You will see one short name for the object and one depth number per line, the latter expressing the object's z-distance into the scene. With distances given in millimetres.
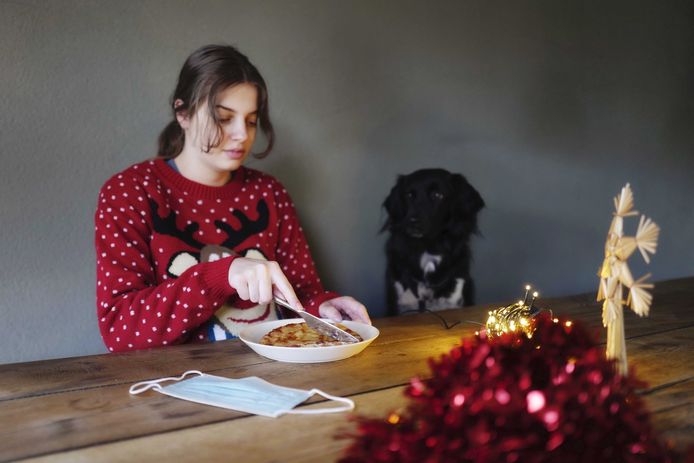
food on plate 1107
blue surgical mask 850
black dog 2227
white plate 1041
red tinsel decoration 544
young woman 1275
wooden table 737
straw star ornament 701
